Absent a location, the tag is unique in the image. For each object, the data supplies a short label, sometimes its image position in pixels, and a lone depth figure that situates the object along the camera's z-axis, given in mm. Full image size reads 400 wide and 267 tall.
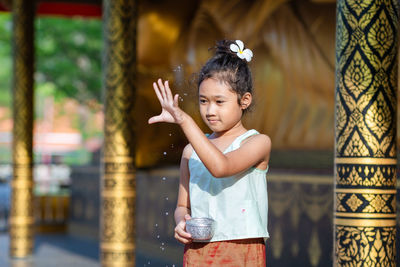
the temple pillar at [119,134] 11085
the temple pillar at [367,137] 6273
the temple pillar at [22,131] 15934
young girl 4338
